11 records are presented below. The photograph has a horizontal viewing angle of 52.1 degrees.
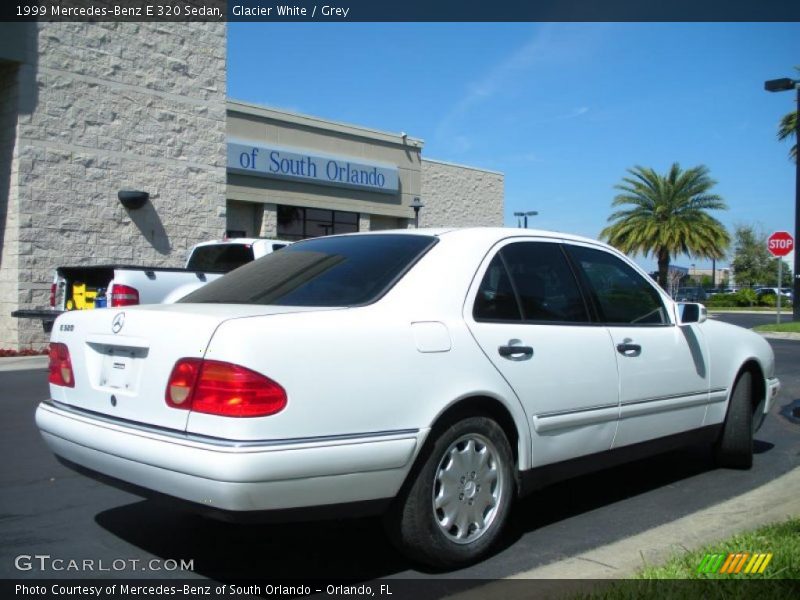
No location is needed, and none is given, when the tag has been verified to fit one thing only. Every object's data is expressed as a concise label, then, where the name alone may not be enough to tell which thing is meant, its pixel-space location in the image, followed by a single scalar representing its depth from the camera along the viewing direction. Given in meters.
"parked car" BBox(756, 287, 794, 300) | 49.43
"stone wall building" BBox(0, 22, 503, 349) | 14.41
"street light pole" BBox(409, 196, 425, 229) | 22.12
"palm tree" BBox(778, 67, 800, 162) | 32.84
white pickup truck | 9.34
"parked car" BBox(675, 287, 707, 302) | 48.16
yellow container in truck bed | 10.43
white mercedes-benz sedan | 3.23
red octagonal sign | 22.92
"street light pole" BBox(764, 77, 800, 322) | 21.97
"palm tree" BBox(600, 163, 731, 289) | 35.94
